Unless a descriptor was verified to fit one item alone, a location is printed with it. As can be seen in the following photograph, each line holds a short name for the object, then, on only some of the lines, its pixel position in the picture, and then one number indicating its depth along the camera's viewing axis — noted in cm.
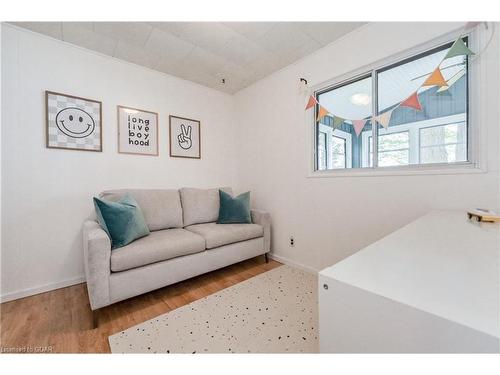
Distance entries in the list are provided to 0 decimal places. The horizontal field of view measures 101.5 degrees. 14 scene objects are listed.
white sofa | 142
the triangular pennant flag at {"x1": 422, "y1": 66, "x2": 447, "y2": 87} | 145
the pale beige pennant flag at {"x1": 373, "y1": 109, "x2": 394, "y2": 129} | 172
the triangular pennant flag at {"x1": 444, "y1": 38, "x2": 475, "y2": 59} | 132
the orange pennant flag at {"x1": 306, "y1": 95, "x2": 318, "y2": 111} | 217
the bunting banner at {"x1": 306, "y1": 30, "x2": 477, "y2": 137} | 135
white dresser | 39
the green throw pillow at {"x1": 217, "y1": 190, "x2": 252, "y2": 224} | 241
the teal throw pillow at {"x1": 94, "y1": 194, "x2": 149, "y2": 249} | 159
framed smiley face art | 189
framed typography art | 226
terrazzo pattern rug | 121
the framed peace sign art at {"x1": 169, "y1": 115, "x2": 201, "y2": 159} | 263
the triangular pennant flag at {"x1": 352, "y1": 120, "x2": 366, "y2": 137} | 189
